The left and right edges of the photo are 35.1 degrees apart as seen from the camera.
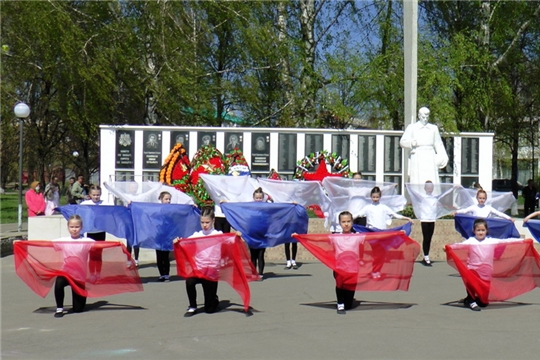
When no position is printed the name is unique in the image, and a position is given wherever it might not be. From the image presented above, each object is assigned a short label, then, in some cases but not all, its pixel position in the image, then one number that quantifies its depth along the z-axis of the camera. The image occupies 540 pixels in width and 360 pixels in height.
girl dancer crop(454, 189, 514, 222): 15.08
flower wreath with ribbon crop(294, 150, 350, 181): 23.55
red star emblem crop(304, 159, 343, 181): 23.31
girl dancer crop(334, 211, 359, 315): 11.16
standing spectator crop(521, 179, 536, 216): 31.84
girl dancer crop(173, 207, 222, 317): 11.01
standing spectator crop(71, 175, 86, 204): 24.86
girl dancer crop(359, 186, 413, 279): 14.79
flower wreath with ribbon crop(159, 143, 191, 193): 21.67
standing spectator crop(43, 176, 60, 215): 22.61
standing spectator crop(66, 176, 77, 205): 24.80
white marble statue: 20.42
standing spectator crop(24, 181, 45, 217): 21.72
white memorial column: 21.80
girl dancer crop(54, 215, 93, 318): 10.95
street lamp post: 23.31
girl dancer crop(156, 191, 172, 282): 14.54
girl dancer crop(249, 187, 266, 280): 14.81
